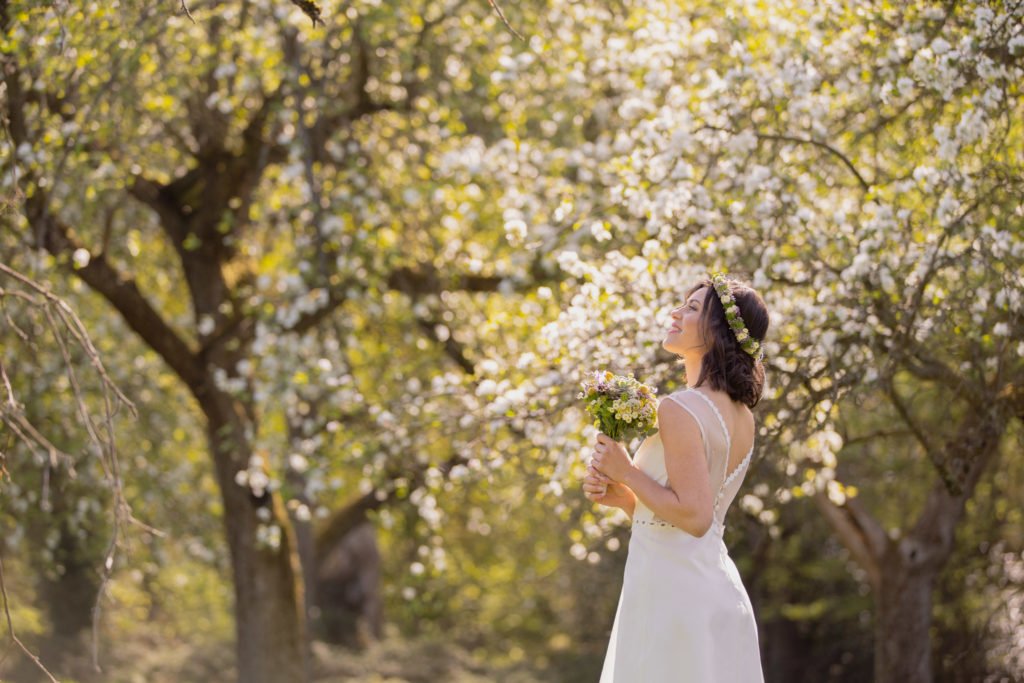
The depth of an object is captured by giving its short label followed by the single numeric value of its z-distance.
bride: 7.14
